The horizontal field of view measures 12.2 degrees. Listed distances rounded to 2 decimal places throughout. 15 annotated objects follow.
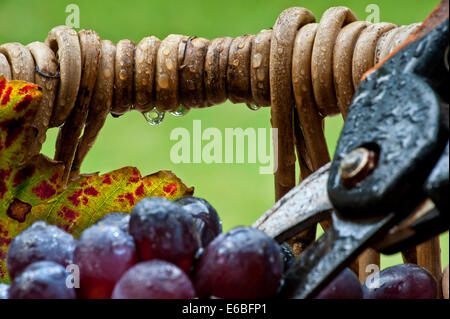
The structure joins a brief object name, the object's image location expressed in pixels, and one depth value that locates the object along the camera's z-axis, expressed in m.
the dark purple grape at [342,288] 0.48
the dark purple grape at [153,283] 0.46
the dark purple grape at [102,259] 0.47
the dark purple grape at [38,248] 0.48
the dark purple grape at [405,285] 0.50
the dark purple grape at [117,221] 0.48
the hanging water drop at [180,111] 0.61
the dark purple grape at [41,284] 0.46
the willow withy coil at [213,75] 0.57
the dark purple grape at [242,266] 0.46
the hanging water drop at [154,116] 0.61
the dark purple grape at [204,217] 0.49
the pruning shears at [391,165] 0.46
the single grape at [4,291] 0.47
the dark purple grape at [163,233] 0.47
